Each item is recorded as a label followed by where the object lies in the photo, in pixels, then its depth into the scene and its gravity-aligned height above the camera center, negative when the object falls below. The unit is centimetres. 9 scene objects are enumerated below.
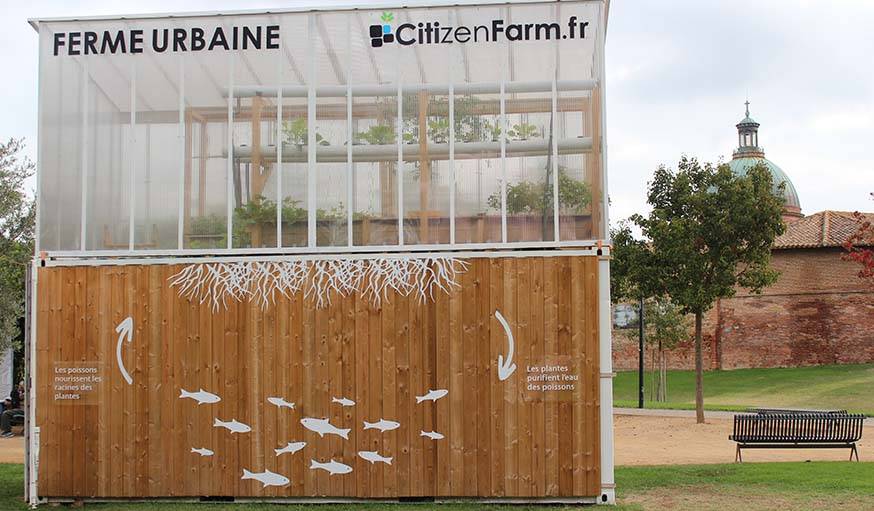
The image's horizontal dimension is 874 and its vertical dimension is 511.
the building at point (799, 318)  4391 -97
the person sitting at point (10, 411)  2280 -250
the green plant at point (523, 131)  1169 +186
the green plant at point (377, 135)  1181 +184
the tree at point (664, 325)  3419 -96
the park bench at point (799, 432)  1596 -212
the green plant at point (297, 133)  1188 +189
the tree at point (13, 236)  2003 +126
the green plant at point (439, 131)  1175 +188
